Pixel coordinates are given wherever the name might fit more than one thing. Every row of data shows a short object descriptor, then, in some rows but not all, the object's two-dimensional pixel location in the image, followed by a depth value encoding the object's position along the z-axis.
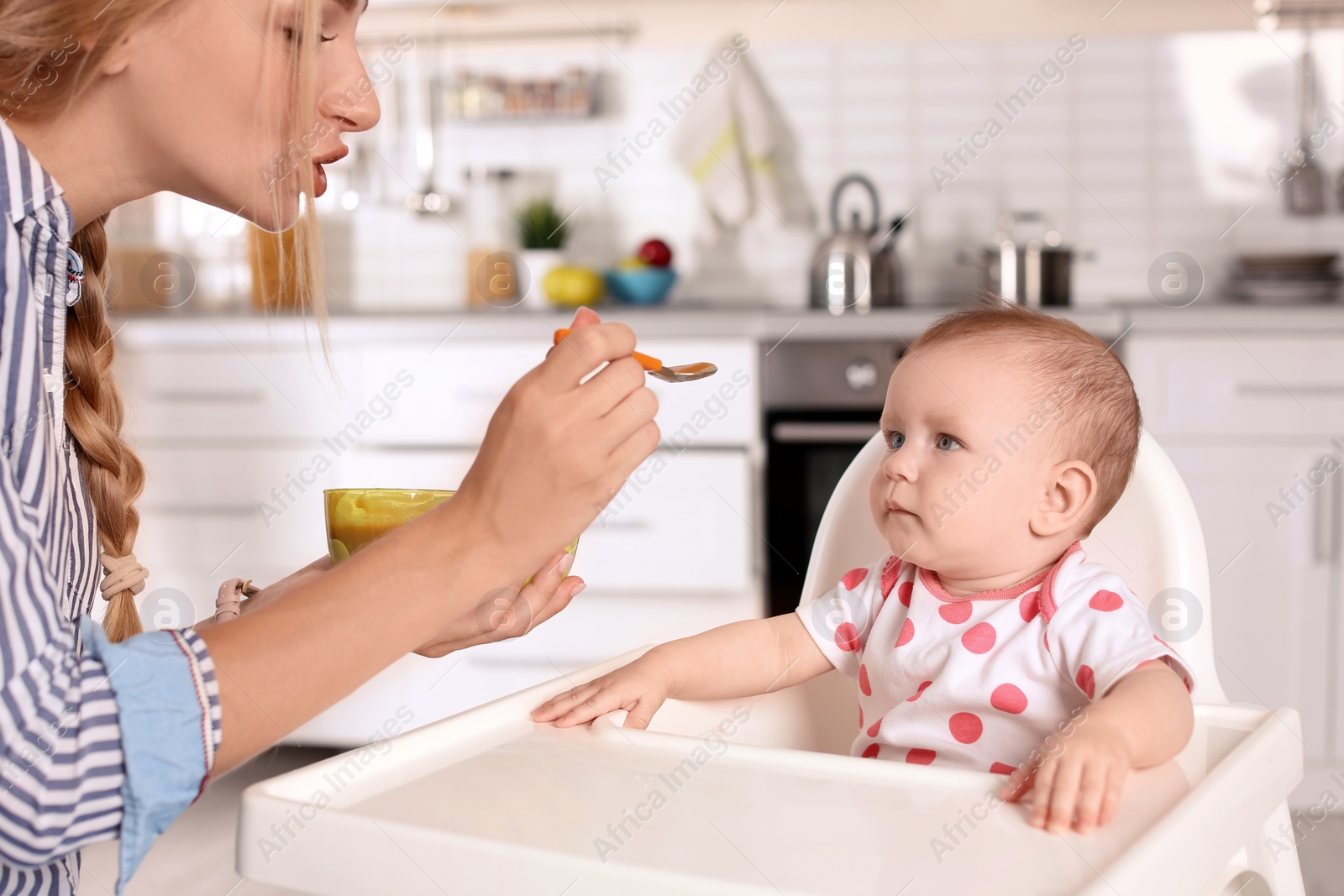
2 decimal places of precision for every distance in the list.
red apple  2.77
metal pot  2.41
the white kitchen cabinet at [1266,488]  2.14
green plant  2.86
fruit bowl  2.71
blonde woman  0.60
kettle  2.52
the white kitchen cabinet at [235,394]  2.38
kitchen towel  2.79
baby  0.87
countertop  2.14
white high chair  0.51
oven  2.25
